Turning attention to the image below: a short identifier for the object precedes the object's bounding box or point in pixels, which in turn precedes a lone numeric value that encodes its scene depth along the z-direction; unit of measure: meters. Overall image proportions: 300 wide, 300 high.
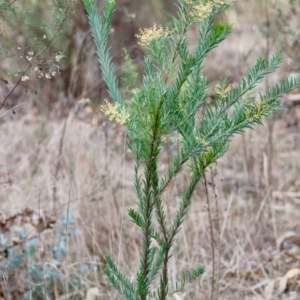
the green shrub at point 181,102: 2.29
